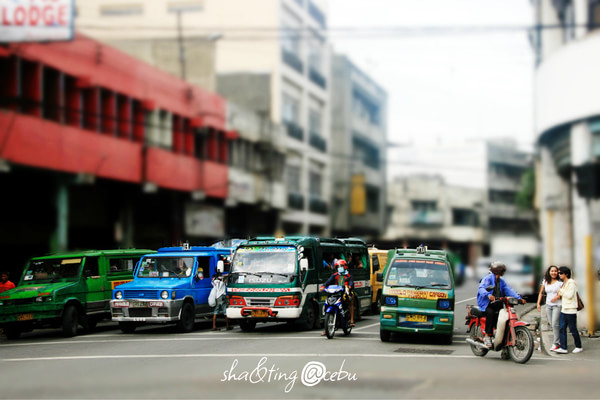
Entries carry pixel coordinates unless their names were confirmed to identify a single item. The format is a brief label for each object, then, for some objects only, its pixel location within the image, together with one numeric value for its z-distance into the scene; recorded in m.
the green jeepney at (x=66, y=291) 19.58
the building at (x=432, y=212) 91.19
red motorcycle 14.14
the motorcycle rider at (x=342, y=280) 19.27
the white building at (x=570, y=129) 24.45
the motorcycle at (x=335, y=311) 18.53
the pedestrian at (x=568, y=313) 15.95
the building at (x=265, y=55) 53.31
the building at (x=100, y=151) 29.27
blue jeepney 20.05
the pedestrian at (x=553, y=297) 16.25
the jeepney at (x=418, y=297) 17.39
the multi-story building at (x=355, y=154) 67.06
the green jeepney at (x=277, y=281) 19.95
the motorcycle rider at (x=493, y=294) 14.67
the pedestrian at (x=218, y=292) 21.62
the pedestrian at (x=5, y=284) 22.41
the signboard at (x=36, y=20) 27.81
